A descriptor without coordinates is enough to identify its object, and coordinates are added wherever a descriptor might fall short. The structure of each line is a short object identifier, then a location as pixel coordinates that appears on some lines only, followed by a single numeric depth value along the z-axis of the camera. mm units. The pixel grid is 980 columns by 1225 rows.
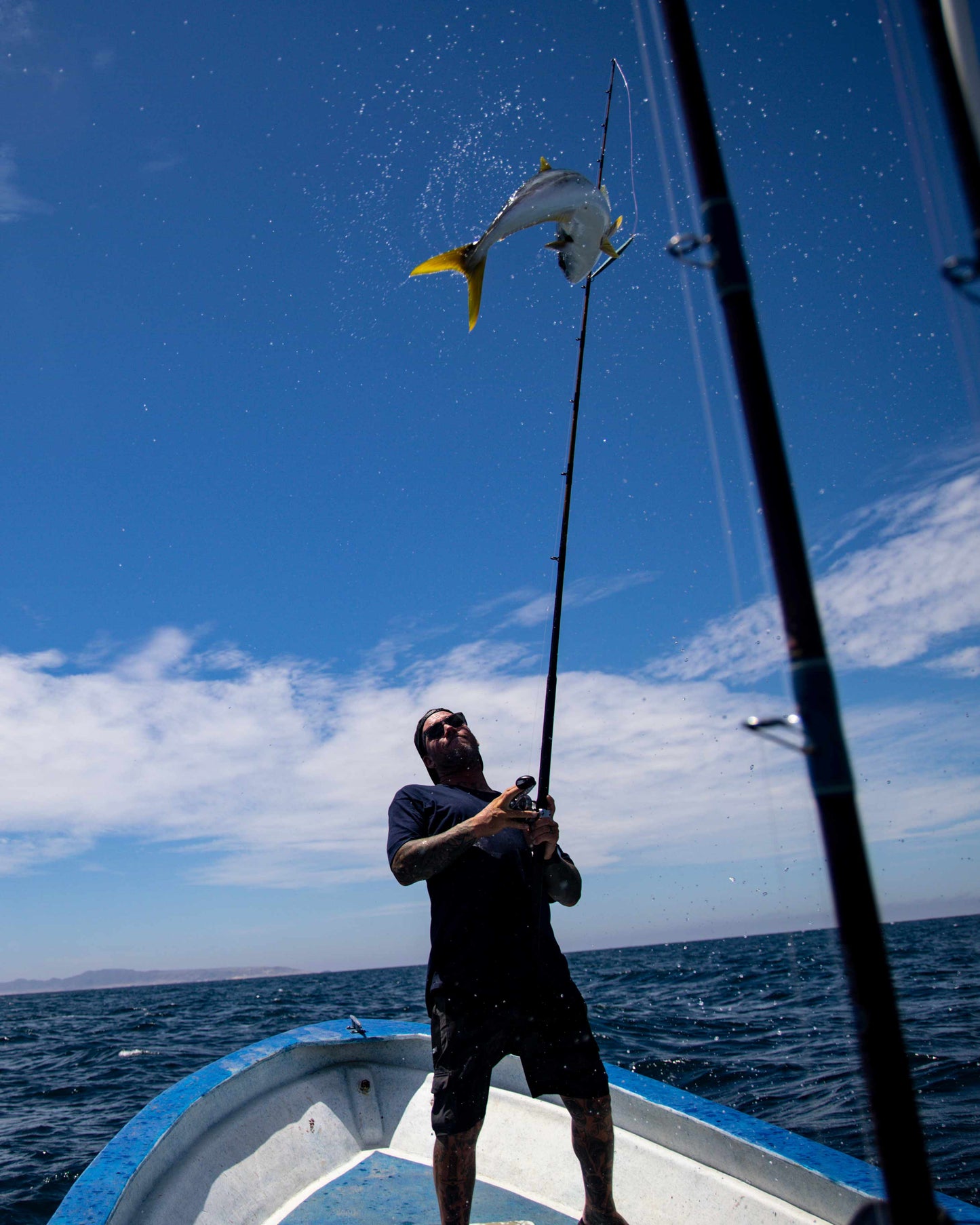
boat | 2934
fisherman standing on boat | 2584
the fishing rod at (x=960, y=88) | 1276
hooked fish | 3498
